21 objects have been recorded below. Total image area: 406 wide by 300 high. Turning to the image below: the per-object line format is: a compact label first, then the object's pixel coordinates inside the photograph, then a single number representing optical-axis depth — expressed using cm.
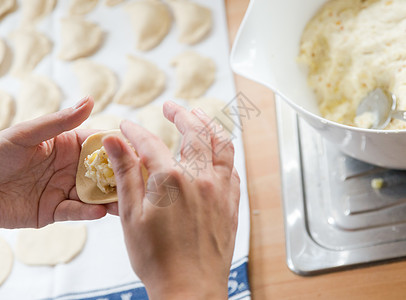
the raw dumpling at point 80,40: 133
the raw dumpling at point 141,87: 122
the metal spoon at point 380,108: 78
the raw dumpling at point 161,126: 113
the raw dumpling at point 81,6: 142
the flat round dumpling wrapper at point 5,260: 102
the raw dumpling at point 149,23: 131
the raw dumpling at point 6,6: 146
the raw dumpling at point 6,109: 125
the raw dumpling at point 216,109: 112
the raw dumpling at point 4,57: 136
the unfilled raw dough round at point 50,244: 102
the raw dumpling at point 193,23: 129
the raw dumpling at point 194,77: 120
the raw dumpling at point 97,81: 123
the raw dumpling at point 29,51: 134
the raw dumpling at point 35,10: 144
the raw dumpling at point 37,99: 124
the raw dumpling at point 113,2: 141
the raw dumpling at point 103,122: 115
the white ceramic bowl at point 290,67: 69
